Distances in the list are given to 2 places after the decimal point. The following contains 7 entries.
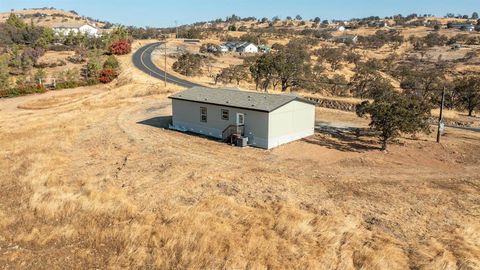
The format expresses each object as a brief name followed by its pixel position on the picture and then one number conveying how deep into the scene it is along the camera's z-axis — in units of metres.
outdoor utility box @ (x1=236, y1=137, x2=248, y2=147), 27.64
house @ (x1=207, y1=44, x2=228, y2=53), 102.26
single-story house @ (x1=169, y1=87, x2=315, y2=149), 27.20
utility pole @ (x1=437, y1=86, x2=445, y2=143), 27.40
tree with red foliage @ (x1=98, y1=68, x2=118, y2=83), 65.06
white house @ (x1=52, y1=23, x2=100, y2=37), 144.88
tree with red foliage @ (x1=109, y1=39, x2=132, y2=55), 92.00
